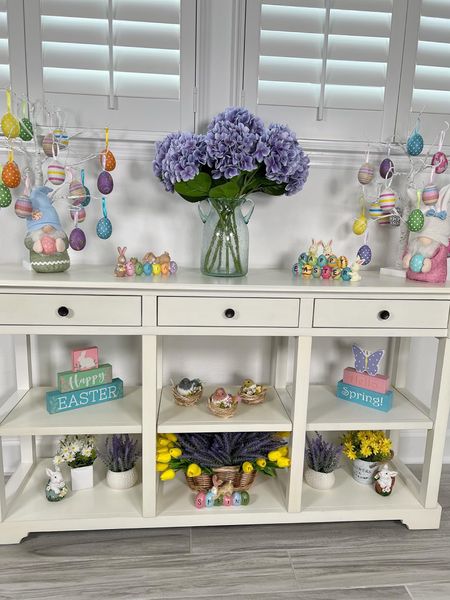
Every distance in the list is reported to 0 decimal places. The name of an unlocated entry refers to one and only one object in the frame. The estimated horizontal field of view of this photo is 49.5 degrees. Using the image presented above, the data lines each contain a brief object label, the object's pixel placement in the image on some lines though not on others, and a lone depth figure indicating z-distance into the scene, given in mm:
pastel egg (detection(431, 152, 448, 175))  1726
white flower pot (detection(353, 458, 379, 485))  1851
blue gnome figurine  1563
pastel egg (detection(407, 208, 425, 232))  1678
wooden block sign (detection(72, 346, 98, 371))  1747
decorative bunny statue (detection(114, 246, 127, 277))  1591
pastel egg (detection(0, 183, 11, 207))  1560
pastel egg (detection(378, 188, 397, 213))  1777
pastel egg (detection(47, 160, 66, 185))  1622
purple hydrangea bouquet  1457
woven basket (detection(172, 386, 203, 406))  1731
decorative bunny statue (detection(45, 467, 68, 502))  1676
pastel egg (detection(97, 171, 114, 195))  1678
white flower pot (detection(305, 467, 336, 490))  1816
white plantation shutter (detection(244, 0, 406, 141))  1799
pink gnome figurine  1678
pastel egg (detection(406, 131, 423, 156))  1746
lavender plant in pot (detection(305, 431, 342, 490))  1816
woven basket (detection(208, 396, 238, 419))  1649
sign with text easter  1659
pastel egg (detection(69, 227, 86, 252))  1656
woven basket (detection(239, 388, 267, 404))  1776
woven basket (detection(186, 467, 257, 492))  1717
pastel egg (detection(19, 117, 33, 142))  1606
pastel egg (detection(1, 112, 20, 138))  1518
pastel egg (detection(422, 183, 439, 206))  1672
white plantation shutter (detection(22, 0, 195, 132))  1729
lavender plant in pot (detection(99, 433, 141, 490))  1764
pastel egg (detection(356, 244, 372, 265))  1820
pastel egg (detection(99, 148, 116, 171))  1654
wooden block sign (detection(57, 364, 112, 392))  1689
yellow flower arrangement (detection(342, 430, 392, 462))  1854
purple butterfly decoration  1838
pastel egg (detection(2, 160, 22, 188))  1567
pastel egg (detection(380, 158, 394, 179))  1808
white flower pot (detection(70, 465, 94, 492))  1749
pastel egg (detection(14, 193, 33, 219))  1570
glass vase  1647
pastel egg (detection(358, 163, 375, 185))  1798
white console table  1511
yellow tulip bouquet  1691
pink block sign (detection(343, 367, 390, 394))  1798
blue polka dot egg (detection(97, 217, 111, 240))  1701
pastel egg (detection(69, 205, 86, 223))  1693
